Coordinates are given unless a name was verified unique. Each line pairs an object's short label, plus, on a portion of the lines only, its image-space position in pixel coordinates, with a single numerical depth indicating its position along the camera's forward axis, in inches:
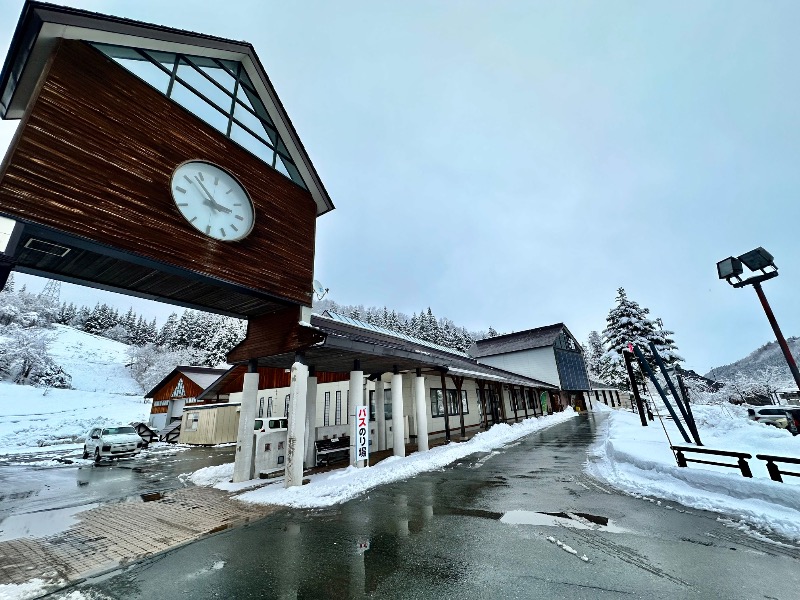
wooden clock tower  259.3
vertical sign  474.0
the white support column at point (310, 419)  532.7
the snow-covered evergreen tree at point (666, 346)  1301.7
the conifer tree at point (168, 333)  2918.8
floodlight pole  343.3
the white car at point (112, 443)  755.4
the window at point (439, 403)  883.4
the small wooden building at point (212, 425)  1042.7
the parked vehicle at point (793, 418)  607.6
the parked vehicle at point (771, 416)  749.9
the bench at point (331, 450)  556.4
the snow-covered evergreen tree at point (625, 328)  1226.6
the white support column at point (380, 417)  677.9
